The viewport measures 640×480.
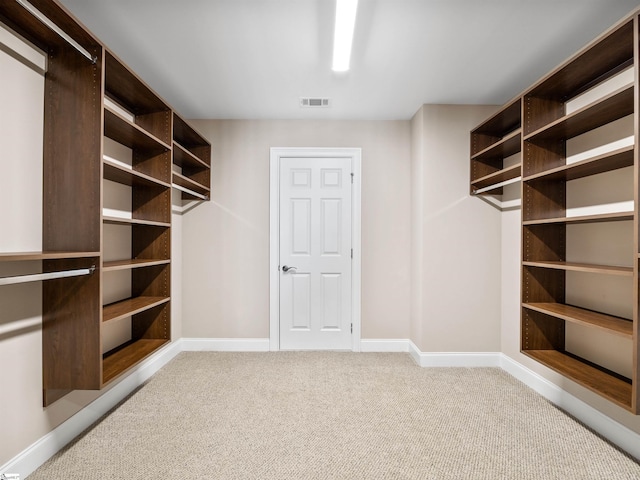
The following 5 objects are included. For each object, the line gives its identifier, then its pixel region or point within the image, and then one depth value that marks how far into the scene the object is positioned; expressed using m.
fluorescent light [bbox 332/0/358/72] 1.98
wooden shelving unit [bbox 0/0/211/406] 1.86
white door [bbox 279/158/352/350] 3.93
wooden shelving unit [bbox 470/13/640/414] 2.02
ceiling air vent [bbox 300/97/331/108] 3.34
